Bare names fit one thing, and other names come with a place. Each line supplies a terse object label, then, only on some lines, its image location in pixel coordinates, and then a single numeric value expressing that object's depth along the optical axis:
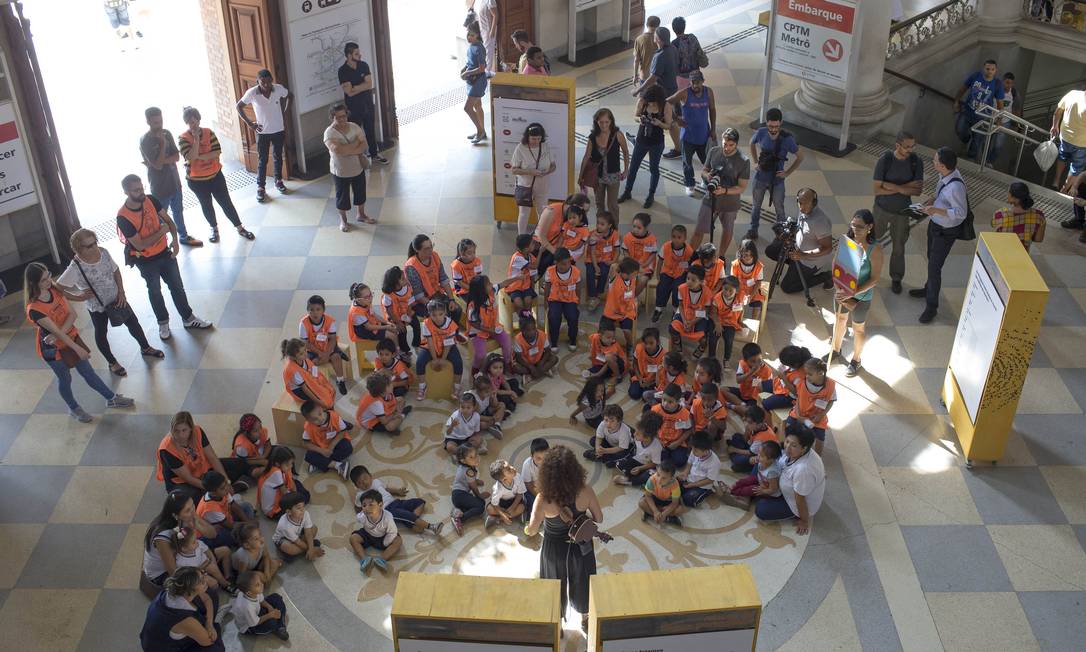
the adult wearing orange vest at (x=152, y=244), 8.54
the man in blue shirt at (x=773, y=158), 9.98
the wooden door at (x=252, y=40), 10.88
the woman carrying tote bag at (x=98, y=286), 8.02
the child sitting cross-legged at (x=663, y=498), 7.04
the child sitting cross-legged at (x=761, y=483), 7.03
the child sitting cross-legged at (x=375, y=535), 6.76
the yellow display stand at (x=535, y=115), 9.98
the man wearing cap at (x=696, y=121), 10.82
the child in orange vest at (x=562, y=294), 8.66
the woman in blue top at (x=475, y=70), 12.07
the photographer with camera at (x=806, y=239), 8.96
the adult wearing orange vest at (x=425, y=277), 8.59
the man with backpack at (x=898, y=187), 9.20
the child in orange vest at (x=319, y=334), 8.08
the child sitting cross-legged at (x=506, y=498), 7.07
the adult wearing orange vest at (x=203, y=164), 9.88
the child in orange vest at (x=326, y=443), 7.57
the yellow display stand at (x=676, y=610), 4.86
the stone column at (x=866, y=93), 12.23
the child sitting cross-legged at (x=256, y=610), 6.15
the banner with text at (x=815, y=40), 11.63
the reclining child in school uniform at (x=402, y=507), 6.96
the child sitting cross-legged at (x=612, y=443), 7.55
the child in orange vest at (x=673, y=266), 8.99
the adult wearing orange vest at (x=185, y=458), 6.93
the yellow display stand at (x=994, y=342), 7.06
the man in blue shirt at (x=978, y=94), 12.95
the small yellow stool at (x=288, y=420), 7.71
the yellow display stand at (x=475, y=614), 4.86
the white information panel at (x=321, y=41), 11.19
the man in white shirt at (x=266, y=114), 10.76
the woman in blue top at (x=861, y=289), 8.16
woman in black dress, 5.73
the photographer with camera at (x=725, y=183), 9.68
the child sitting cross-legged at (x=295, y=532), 6.73
